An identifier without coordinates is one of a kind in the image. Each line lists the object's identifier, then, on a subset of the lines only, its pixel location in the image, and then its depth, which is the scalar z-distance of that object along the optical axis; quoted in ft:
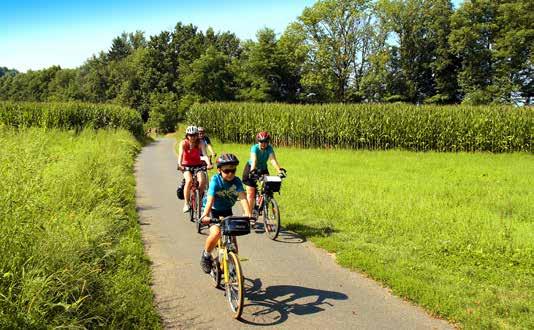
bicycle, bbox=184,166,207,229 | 33.01
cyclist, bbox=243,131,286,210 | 30.96
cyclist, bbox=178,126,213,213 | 33.68
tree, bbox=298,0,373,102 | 208.64
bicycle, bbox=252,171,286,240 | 29.68
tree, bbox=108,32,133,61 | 402.31
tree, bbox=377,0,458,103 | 200.85
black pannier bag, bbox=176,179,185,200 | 35.01
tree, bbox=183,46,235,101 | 246.27
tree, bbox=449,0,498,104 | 184.75
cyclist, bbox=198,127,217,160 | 40.16
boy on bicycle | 19.62
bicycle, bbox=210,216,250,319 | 17.81
